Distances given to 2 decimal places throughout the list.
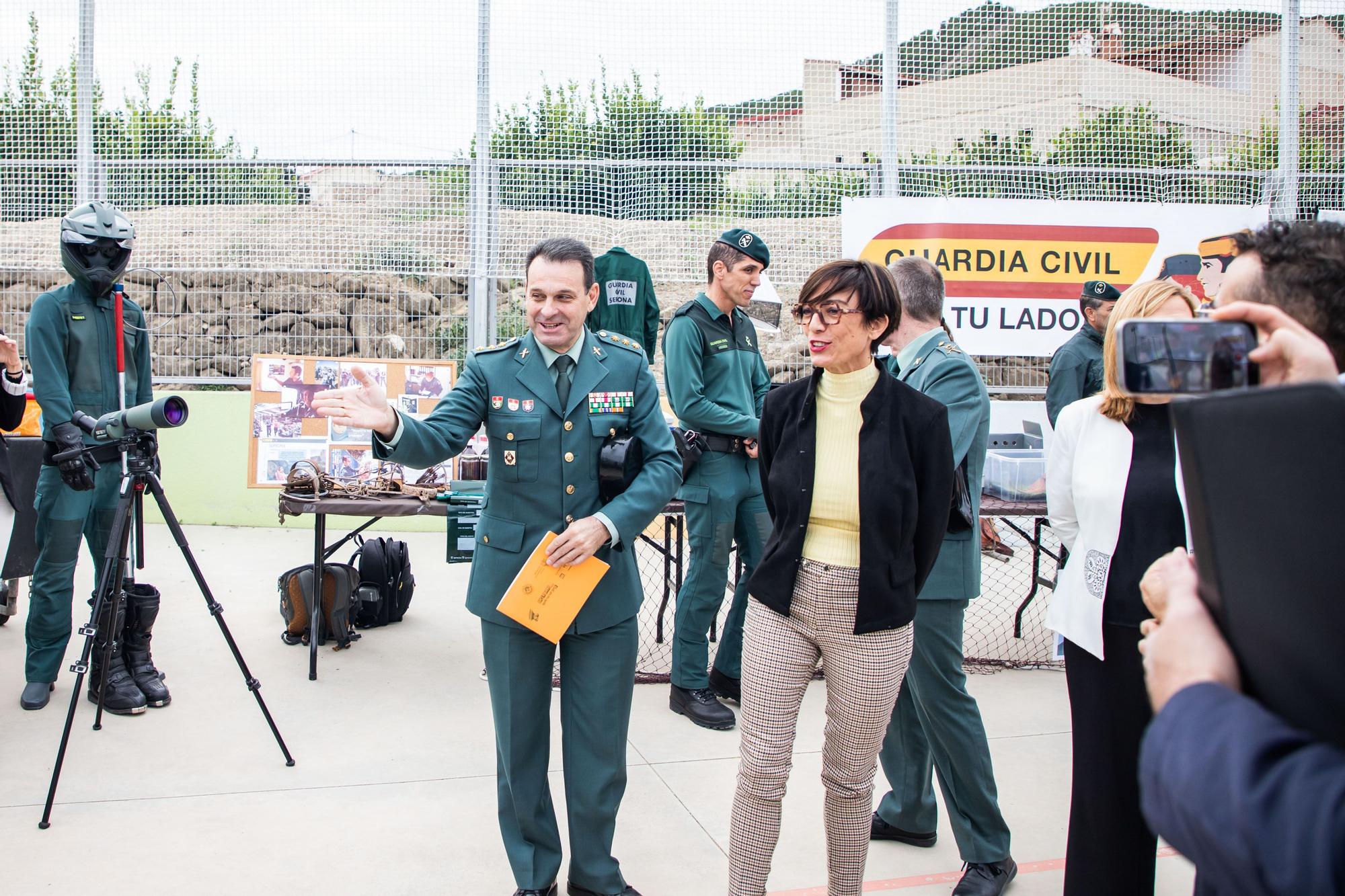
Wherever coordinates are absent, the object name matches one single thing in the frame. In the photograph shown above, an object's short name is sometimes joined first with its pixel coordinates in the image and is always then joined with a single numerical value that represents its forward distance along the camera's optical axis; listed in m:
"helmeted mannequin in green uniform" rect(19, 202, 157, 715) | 4.03
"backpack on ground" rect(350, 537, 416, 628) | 5.49
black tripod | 3.35
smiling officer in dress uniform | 2.68
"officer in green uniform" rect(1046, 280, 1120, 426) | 4.92
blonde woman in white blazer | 2.23
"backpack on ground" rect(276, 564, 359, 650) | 5.06
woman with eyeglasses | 2.45
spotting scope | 3.21
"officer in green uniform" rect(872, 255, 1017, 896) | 2.87
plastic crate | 4.96
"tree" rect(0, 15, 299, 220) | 7.16
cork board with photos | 6.38
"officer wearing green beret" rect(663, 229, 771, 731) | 4.25
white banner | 6.68
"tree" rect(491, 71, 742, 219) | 6.85
